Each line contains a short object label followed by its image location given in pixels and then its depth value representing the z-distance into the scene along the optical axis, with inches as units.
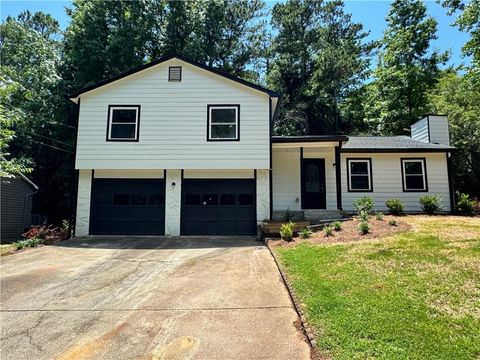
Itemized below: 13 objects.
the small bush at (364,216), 434.3
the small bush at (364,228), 372.8
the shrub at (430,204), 529.0
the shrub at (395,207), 511.6
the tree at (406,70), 961.5
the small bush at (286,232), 403.2
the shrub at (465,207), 534.0
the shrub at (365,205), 508.4
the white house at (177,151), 510.9
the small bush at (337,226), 413.2
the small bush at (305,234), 403.5
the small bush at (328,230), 392.2
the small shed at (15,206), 695.7
